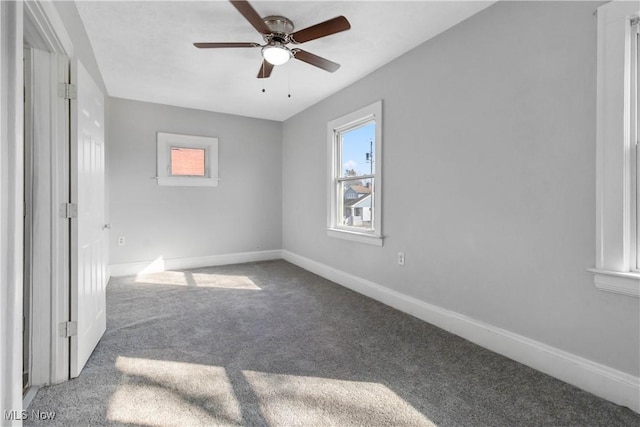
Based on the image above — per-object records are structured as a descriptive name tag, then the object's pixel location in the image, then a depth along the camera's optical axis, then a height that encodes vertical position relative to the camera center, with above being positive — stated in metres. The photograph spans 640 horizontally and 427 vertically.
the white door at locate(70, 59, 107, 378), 1.92 -0.05
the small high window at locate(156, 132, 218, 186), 4.65 +0.82
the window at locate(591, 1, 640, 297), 1.66 +0.37
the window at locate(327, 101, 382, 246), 3.42 +0.46
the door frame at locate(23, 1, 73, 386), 1.80 -0.20
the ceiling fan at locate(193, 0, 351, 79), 2.09 +1.29
